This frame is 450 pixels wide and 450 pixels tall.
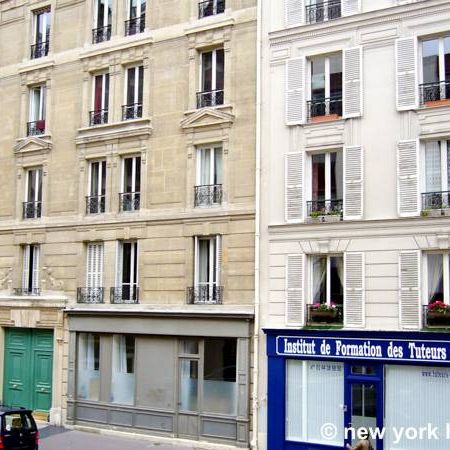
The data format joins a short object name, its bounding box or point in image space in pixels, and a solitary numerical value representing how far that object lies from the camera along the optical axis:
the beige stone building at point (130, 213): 20.75
